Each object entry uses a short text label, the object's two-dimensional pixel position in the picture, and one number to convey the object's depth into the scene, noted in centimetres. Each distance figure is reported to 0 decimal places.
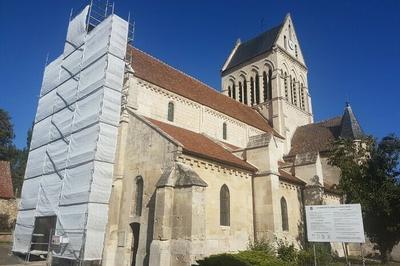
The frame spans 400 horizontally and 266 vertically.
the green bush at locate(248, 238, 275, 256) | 1599
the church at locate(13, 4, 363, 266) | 1430
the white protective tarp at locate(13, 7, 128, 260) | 1542
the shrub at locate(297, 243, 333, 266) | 1584
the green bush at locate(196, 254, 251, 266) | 1144
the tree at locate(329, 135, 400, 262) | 1839
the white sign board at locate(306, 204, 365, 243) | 1231
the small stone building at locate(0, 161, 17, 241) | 2672
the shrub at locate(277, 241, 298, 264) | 1594
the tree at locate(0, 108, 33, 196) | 4862
